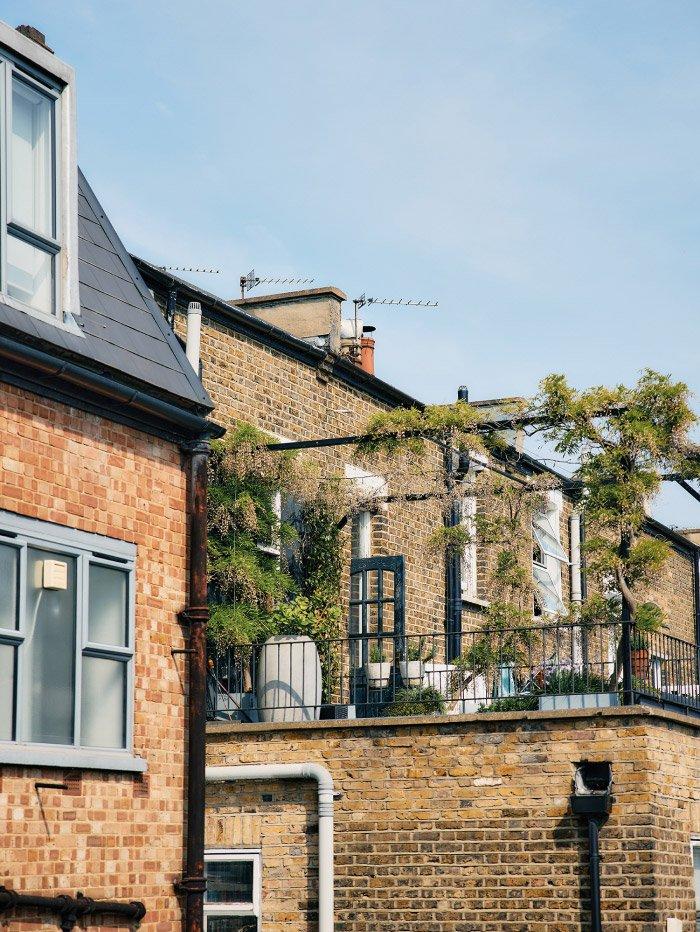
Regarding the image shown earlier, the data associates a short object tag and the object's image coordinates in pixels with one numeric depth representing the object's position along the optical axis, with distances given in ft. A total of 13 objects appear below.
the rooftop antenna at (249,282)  82.28
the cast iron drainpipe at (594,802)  45.65
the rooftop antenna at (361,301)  76.69
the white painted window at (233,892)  49.24
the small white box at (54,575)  32.86
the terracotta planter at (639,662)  54.39
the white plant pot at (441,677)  54.10
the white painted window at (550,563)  80.94
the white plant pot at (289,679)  53.67
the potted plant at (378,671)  58.33
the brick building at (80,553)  32.14
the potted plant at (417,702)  51.70
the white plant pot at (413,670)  57.82
